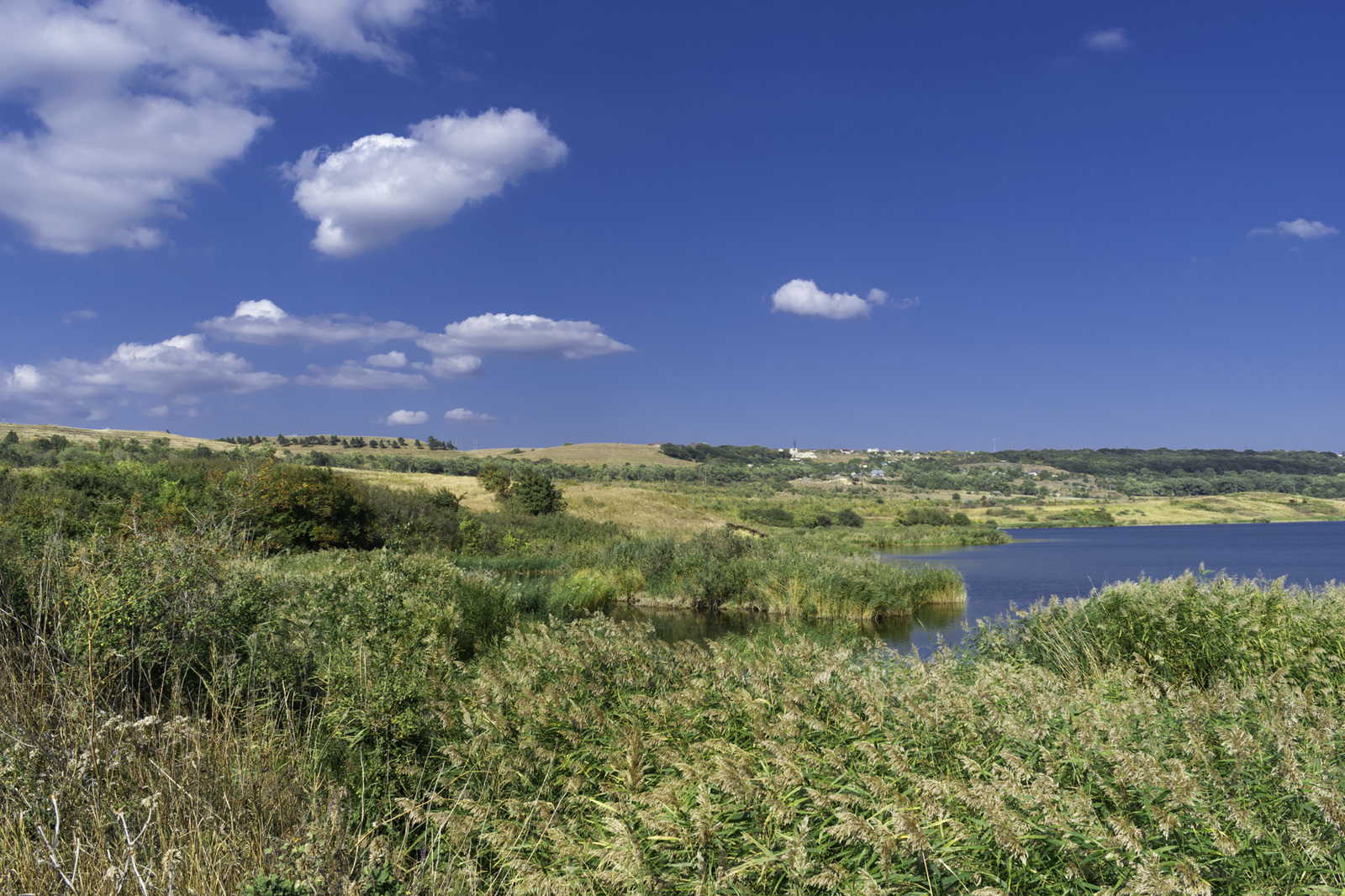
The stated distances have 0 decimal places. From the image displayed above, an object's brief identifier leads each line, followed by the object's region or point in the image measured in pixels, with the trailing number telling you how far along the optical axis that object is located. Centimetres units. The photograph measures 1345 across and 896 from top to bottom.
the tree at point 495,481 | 4222
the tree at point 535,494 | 4041
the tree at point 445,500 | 3541
